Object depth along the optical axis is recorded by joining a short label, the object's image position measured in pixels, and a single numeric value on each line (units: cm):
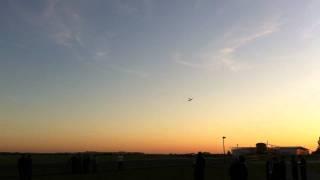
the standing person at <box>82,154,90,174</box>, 2484
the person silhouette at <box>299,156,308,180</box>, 1564
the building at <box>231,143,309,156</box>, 7941
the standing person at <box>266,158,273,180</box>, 1406
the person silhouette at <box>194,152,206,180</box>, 1092
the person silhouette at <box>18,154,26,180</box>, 1714
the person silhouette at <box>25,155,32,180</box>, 1707
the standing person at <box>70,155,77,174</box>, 2460
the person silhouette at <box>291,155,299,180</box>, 1566
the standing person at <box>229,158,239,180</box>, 950
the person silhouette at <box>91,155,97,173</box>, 2578
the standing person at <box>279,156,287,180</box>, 1330
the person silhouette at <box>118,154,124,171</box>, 2847
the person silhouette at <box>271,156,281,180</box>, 1328
